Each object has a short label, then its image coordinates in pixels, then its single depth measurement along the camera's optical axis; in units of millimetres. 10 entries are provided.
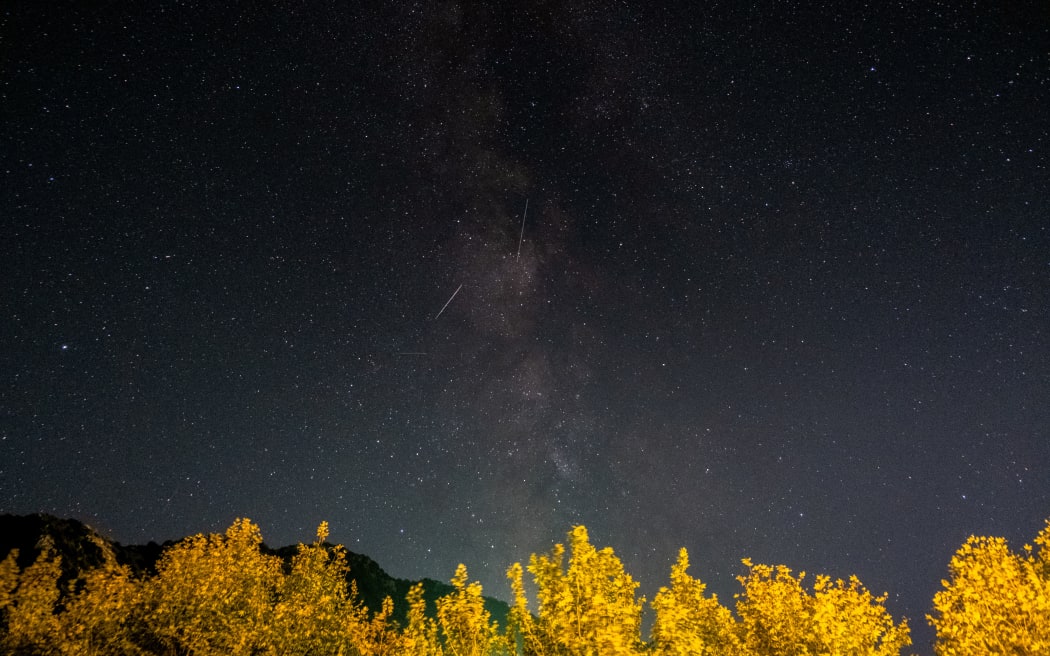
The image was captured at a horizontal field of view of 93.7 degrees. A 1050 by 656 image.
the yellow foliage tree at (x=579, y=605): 11172
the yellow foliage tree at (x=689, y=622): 11562
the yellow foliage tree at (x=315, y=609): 15344
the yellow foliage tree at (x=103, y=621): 14312
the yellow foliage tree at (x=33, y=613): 14812
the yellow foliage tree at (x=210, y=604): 14516
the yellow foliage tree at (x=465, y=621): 13039
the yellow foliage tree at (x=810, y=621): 13078
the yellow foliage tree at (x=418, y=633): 12789
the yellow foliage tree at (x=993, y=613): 12875
